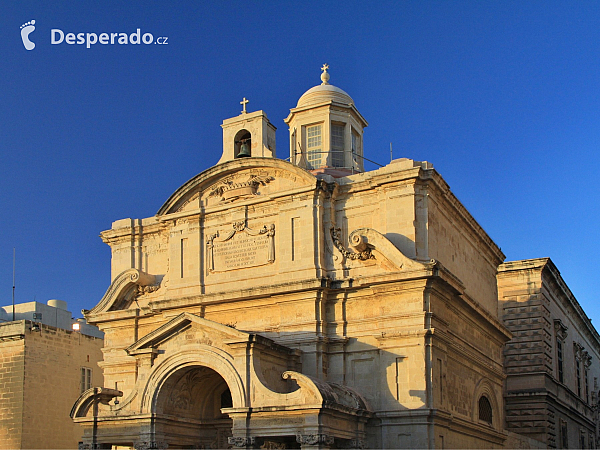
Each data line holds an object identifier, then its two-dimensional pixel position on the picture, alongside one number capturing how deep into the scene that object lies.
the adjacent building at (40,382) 30.86
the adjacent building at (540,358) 36.81
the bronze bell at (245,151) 29.11
